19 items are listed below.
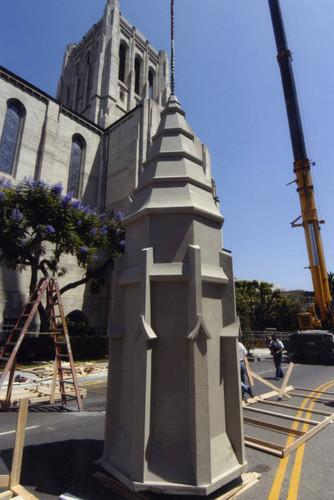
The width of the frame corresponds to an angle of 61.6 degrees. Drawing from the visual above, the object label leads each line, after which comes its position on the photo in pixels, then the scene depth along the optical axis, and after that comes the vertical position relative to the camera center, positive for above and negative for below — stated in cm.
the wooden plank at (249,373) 746 -110
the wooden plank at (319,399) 848 -205
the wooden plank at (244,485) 335 -194
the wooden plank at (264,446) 472 -196
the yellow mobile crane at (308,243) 1739 +560
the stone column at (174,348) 328 -22
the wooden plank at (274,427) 559 -194
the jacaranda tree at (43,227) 1656 +643
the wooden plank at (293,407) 669 -186
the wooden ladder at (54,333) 703 -4
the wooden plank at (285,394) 813 -186
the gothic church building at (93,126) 2458 +2018
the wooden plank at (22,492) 328 -186
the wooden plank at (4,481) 346 -178
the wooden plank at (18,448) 348 -140
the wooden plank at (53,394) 803 -173
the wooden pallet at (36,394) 797 -183
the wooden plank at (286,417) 609 -187
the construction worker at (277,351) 1136 -80
